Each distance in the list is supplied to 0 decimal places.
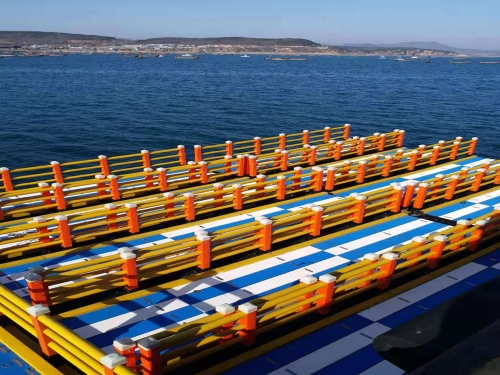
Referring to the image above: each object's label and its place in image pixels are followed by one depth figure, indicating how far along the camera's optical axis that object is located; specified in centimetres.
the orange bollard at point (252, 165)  1889
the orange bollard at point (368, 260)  948
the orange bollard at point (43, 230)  1110
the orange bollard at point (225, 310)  716
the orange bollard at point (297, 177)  1625
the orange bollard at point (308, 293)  835
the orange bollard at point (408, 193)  1534
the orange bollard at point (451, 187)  1661
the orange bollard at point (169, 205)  1333
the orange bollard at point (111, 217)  1218
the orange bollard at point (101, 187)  1527
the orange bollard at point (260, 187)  1555
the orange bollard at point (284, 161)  2002
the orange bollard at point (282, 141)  2365
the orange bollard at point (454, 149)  2327
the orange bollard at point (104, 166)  1791
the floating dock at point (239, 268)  738
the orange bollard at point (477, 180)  1791
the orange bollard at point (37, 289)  798
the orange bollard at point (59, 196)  1418
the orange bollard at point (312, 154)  2127
